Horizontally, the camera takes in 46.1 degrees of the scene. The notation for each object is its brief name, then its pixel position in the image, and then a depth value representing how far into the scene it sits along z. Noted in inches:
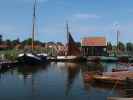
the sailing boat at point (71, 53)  1776.9
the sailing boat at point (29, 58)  1476.4
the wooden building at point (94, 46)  2084.4
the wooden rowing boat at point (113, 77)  680.9
